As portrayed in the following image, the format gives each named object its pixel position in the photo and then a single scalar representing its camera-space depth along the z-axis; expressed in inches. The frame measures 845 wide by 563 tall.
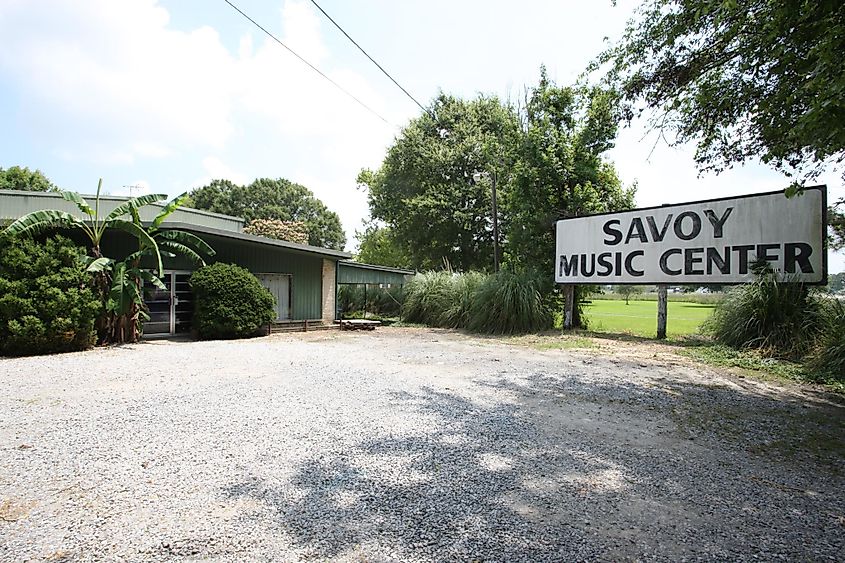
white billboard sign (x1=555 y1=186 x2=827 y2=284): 361.1
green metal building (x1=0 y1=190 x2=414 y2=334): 482.0
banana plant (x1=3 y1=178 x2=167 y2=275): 361.7
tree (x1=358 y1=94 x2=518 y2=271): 912.3
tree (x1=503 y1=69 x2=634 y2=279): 553.0
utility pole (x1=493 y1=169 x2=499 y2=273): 670.5
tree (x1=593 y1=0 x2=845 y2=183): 140.3
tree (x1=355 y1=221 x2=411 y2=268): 1132.5
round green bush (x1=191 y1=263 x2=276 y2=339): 454.6
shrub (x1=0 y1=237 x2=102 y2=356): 332.8
